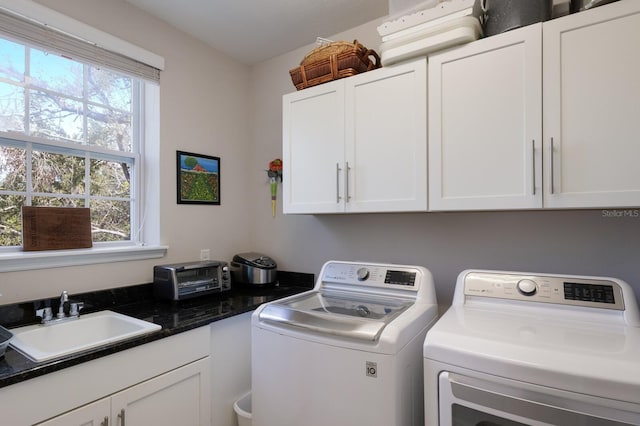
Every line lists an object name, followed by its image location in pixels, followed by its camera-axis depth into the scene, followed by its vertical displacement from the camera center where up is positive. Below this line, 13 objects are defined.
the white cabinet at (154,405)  1.18 -0.77
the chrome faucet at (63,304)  1.54 -0.42
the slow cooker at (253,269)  2.29 -0.39
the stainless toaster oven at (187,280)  1.86 -0.39
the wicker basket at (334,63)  1.79 +0.85
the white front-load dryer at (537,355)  0.88 -0.42
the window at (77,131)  1.57 +0.47
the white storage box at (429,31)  1.44 +0.85
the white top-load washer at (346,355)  1.18 -0.55
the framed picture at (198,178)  2.20 +0.26
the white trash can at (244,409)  1.68 -1.04
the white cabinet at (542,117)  1.18 +0.39
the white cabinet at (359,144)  1.59 +0.38
